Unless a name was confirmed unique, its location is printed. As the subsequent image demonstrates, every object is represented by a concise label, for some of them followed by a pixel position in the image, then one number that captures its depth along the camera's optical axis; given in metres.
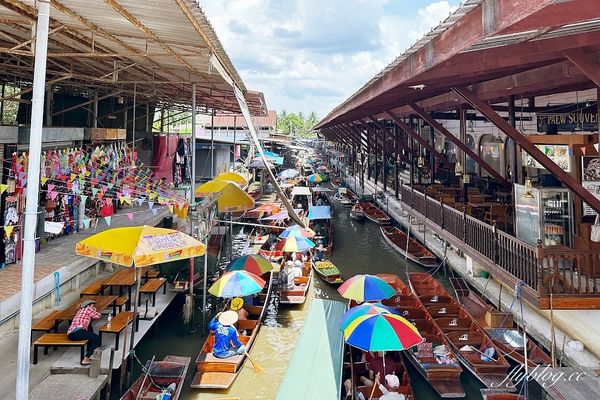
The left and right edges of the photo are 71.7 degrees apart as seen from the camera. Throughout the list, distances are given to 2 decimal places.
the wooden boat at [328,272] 14.22
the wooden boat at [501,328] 8.04
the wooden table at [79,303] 8.30
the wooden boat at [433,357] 7.63
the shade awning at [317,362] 6.69
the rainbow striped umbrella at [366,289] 9.75
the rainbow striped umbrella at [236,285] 9.70
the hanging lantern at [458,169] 13.08
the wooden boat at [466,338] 7.72
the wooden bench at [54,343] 7.26
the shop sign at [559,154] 9.79
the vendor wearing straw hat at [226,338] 8.22
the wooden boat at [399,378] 6.93
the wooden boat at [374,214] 22.51
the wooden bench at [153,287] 10.47
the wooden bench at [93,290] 9.89
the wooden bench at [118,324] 8.06
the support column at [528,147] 6.70
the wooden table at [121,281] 10.36
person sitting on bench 7.48
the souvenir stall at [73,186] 9.34
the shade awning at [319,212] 20.78
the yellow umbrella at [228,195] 16.94
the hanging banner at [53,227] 8.66
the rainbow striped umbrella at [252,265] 11.64
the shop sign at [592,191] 8.93
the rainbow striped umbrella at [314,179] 34.28
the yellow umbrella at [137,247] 7.58
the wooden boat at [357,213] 24.45
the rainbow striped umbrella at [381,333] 7.14
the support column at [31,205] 3.51
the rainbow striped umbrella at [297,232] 14.86
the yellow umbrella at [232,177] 19.24
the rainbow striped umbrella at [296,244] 14.00
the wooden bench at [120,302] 9.36
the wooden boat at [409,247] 15.80
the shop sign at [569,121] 8.69
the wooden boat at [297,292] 11.95
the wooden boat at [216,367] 7.55
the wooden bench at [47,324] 7.77
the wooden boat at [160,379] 6.87
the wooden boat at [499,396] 6.75
